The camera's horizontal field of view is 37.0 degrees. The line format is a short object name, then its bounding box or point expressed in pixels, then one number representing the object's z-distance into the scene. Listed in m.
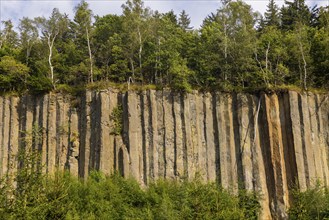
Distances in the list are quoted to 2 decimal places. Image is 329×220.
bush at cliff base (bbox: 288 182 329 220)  30.14
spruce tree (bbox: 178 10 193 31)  66.84
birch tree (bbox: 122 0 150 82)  40.09
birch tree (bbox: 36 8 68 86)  41.19
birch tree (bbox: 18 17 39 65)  41.00
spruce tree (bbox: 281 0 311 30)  53.81
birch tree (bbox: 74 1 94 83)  40.91
